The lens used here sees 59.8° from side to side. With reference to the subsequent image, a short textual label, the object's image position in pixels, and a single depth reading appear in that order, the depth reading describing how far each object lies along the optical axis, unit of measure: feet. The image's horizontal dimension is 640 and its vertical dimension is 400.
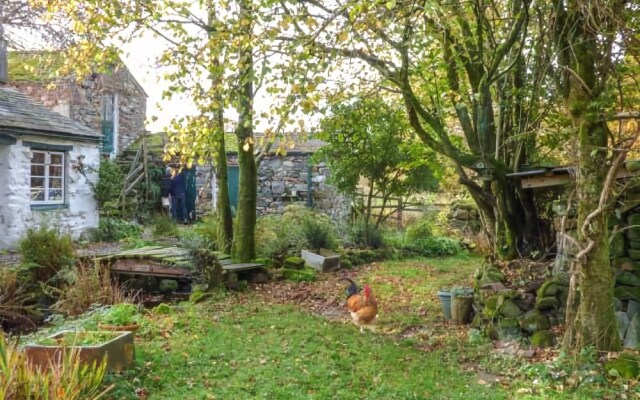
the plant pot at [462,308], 22.84
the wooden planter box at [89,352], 13.92
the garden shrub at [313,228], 39.40
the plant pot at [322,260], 36.68
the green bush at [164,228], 46.29
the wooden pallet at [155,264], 30.35
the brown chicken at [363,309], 22.85
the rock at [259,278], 32.89
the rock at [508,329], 19.47
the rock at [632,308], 17.40
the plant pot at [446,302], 23.88
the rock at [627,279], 17.60
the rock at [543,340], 18.02
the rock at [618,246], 18.37
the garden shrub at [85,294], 24.29
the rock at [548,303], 19.30
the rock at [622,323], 17.55
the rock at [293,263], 35.47
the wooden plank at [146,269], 30.40
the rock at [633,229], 17.80
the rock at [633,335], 16.88
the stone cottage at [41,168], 38.34
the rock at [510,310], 19.79
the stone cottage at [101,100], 52.85
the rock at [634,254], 17.75
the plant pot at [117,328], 17.75
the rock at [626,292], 17.47
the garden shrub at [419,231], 48.27
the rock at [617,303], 18.02
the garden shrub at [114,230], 46.11
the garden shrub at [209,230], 37.58
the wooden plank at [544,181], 20.61
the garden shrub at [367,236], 44.24
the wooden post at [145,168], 53.98
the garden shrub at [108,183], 47.13
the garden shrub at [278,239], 36.47
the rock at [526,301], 19.98
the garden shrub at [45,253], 27.92
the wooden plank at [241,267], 30.89
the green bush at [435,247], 45.80
